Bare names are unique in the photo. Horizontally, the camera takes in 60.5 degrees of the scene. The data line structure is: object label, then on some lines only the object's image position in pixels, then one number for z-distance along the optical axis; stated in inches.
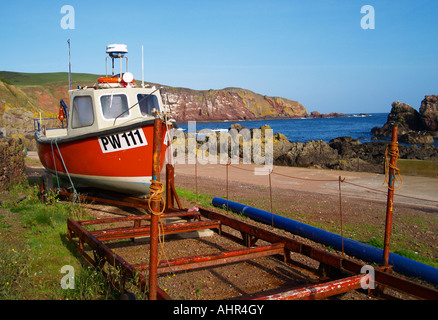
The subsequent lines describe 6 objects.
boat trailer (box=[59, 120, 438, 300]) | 156.5
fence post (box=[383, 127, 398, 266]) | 192.1
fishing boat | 364.5
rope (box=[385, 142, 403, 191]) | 191.6
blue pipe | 221.1
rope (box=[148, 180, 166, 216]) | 143.7
